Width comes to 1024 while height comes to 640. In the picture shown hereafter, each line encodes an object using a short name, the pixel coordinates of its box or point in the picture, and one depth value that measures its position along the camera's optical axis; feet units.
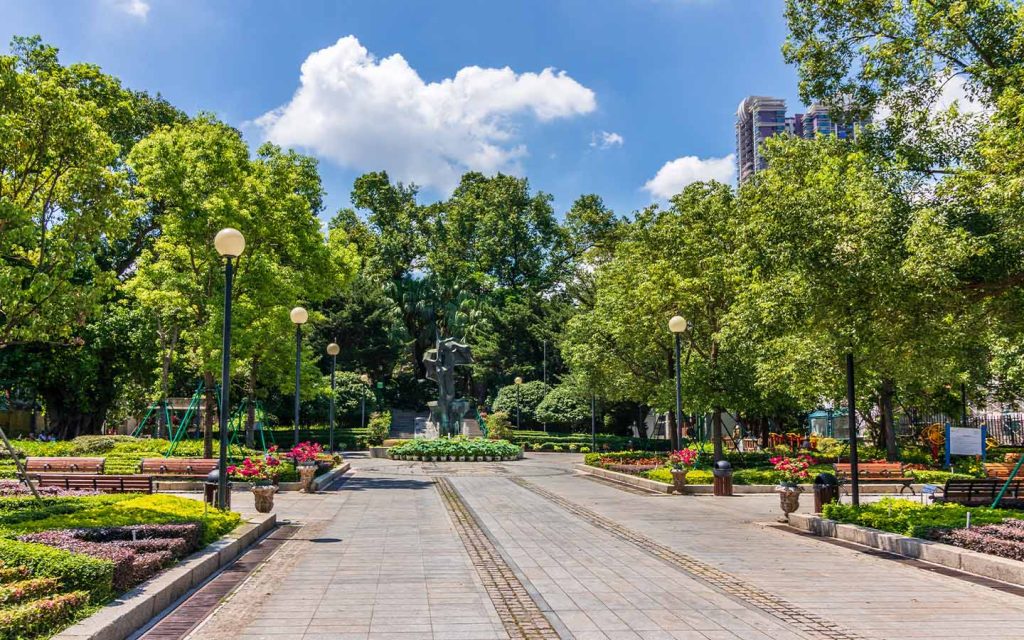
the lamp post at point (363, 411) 176.65
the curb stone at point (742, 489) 71.10
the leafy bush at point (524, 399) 181.88
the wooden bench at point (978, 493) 51.11
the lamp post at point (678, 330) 70.79
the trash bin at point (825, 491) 53.78
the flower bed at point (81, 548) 19.61
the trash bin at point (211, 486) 51.49
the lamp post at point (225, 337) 41.98
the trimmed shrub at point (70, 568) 22.12
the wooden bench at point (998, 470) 76.54
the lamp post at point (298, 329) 69.76
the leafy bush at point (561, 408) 170.50
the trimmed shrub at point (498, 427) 153.79
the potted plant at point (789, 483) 49.78
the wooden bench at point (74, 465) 74.64
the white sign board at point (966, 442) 86.28
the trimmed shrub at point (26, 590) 19.40
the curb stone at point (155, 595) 20.12
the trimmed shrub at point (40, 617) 17.90
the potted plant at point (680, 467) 70.44
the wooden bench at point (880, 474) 73.31
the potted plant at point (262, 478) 49.34
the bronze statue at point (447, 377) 148.66
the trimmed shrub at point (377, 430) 151.64
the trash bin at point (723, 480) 69.67
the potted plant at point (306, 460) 70.74
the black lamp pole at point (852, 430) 46.73
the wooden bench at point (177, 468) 71.05
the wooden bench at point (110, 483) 57.67
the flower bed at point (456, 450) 122.42
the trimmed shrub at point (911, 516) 38.42
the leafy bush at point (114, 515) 33.37
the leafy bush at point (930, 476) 74.08
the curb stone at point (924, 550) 30.96
